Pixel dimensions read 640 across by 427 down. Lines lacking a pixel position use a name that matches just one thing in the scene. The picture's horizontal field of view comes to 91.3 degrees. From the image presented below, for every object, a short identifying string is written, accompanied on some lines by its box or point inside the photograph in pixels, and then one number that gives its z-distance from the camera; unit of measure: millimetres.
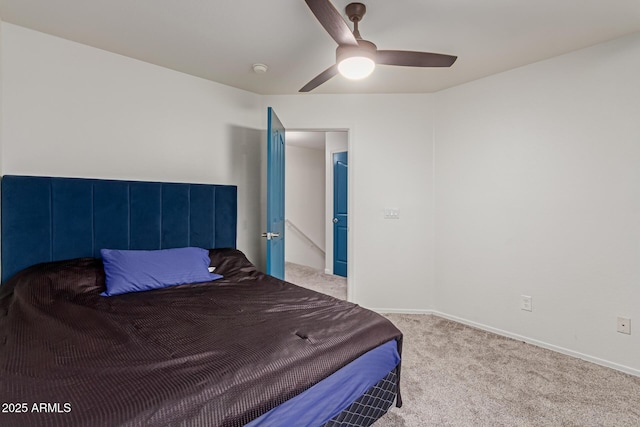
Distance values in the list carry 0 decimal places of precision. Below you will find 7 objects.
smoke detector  2657
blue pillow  2016
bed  977
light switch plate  3422
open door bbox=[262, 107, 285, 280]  2883
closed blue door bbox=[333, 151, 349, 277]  4953
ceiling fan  1610
